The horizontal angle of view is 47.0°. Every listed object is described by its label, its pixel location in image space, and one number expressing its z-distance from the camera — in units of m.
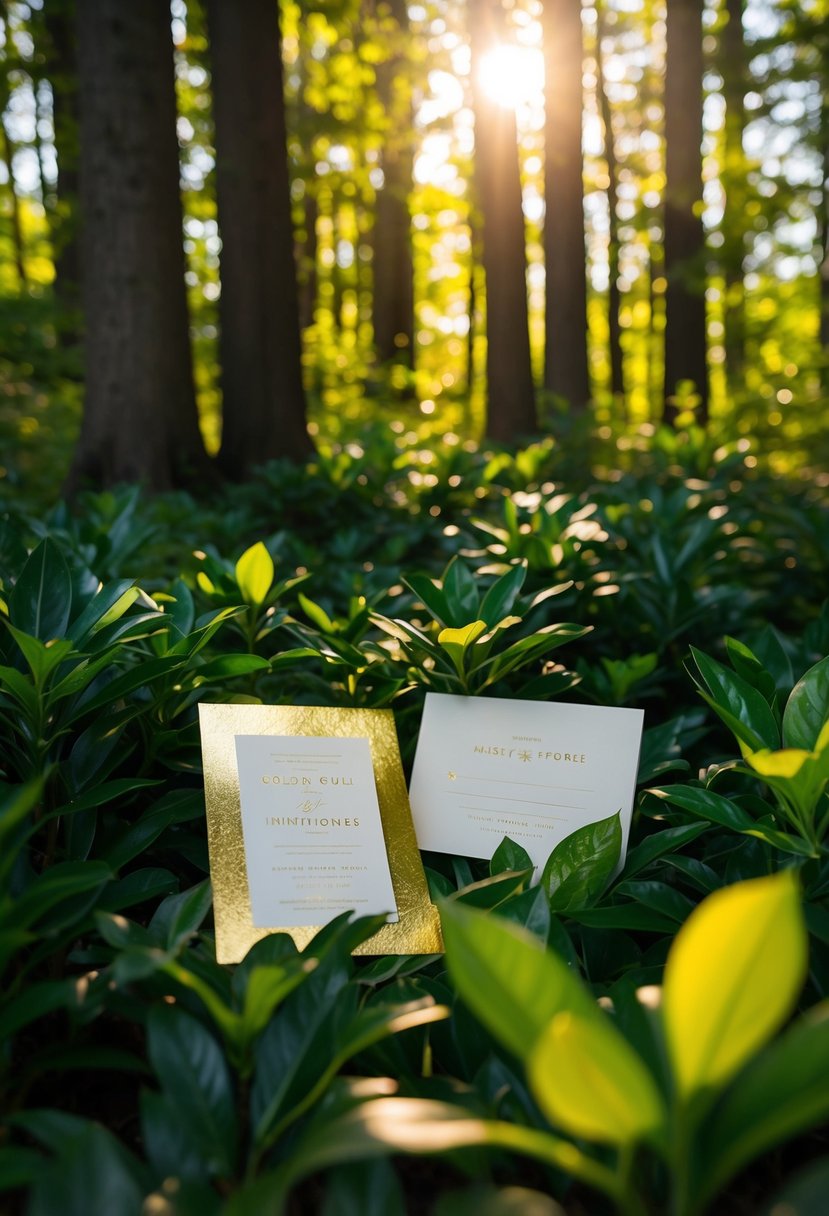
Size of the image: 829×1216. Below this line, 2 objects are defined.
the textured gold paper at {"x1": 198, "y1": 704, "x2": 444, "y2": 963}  1.36
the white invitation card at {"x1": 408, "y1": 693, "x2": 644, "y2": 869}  1.62
